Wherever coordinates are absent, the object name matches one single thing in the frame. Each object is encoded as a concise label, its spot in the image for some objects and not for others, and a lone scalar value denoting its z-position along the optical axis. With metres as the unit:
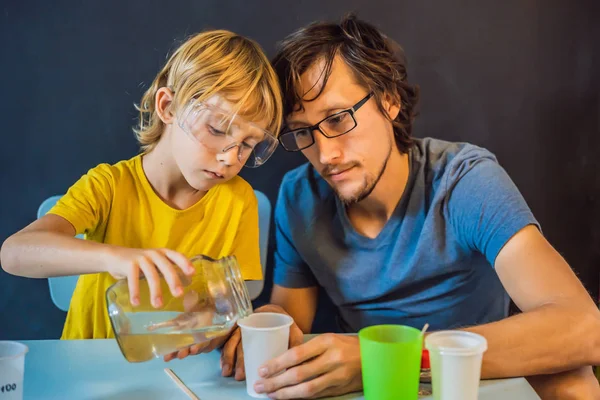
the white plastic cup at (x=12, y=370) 0.86
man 1.28
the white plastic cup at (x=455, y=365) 0.82
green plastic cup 0.85
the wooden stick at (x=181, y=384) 0.97
